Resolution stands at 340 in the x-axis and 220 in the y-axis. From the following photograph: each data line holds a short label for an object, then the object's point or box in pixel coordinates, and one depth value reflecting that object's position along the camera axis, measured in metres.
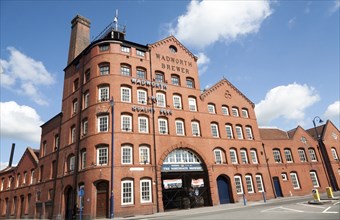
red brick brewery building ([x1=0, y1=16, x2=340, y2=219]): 23.64
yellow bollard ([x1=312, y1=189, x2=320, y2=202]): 19.75
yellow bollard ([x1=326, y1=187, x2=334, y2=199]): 21.48
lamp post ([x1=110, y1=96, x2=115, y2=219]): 20.91
